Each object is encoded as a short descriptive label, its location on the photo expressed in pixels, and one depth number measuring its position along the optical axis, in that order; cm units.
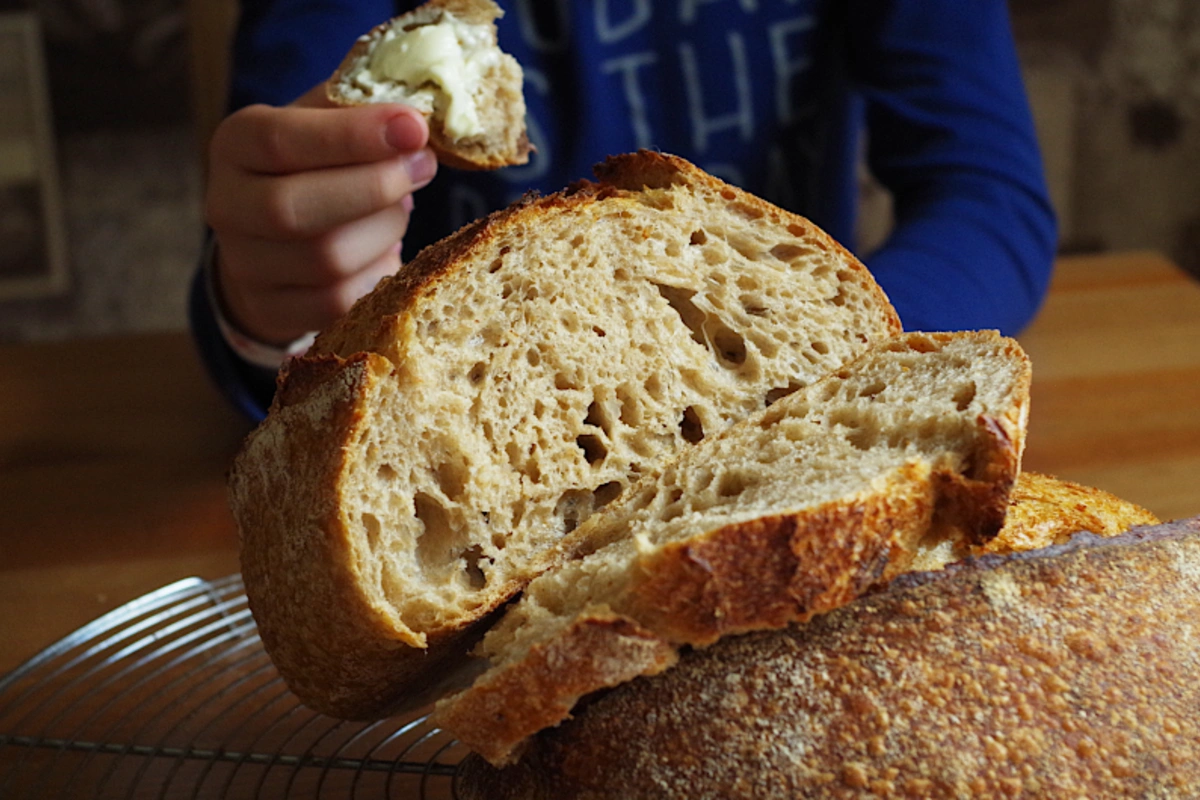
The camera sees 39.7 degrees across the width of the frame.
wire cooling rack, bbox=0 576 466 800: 42
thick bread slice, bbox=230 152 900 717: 39
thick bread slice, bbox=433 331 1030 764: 36
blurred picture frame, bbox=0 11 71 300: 128
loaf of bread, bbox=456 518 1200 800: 35
